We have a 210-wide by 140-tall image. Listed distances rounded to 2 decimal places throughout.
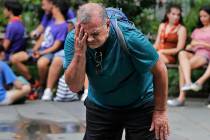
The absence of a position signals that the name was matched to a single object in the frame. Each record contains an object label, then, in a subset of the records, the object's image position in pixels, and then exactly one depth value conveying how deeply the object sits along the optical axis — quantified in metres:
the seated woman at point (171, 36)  11.72
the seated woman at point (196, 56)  10.98
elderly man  4.49
